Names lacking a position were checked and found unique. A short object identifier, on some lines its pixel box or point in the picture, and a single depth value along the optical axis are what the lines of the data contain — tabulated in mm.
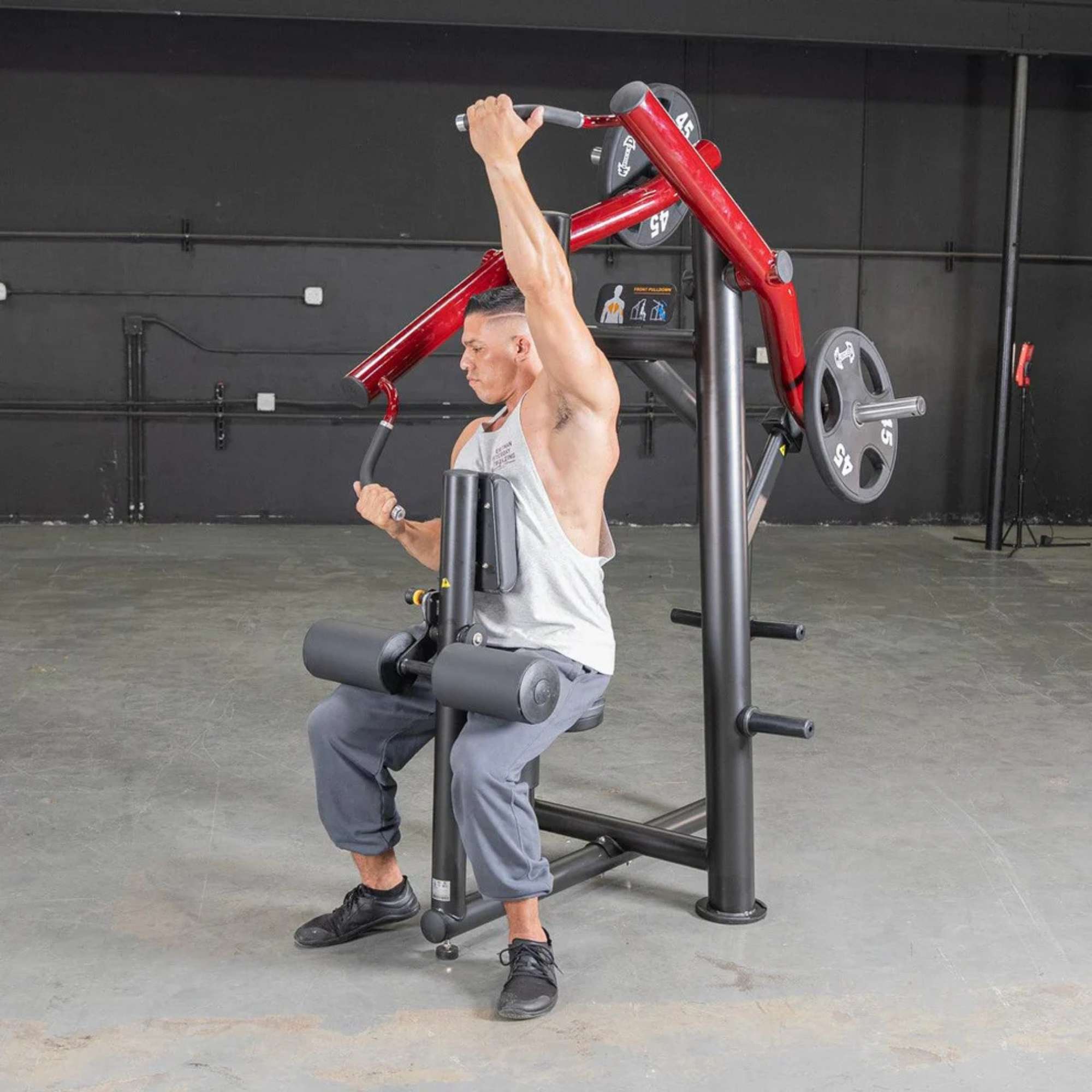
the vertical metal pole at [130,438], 8406
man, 2408
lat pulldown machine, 2580
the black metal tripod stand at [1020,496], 7887
